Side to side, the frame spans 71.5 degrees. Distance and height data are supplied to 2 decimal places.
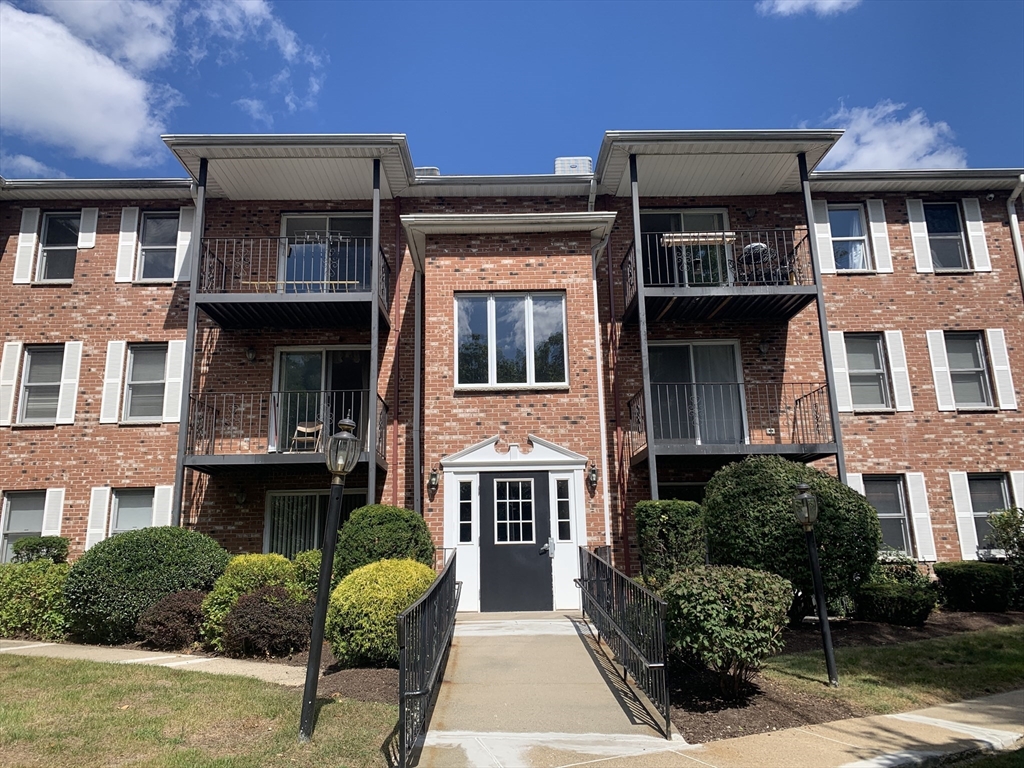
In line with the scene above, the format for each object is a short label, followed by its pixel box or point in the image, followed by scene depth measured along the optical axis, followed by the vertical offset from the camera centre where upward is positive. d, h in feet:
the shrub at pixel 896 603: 34.68 -3.46
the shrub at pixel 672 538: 35.60 -0.04
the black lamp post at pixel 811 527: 24.37 +0.24
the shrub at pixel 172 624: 31.55 -3.27
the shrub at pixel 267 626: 29.32 -3.25
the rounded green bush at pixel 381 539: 33.42 +0.20
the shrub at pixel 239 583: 31.19 -1.65
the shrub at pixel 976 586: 39.17 -3.07
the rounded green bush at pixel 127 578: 33.04 -1.37
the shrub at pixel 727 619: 20.76 -2.43
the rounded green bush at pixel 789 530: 30.55 +0.17
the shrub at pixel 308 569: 34.53 -1.15
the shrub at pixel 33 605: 34.99 -2.59
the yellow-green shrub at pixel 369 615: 25.66 -2.55
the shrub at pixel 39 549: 41.34 +0.15
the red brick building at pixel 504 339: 41.63 +12.90
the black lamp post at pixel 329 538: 18.75 +0.18
